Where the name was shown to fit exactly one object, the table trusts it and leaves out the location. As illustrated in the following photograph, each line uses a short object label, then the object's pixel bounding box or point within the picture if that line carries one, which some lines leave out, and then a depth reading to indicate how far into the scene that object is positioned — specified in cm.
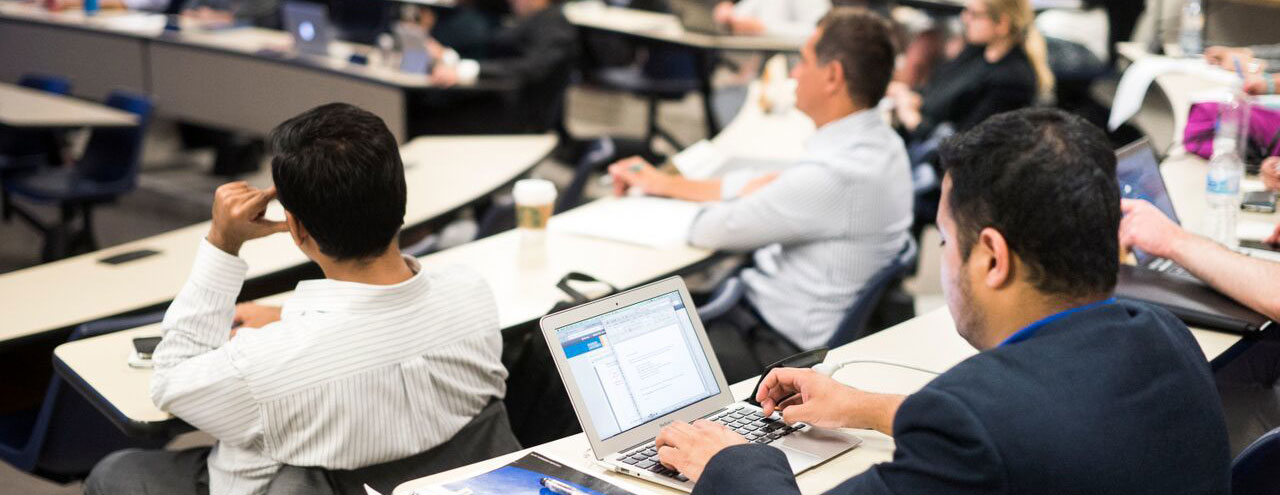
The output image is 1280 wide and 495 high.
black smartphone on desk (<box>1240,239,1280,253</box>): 266
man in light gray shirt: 288
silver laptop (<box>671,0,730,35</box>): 677
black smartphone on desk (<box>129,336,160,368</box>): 220
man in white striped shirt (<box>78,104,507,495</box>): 183
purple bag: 332
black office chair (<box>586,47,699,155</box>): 693
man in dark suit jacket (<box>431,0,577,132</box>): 620
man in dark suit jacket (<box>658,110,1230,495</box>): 125
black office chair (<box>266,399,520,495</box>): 188
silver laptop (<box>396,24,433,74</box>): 560
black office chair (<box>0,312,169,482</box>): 249
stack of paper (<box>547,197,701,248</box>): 311
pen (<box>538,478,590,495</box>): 156
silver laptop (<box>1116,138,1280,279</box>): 254
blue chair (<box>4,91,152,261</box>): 472
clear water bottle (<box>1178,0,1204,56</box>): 452
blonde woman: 469
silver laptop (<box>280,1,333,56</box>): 591
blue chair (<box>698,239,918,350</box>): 275
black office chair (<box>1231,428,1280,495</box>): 160
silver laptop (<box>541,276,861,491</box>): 167
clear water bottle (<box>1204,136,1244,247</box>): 272
